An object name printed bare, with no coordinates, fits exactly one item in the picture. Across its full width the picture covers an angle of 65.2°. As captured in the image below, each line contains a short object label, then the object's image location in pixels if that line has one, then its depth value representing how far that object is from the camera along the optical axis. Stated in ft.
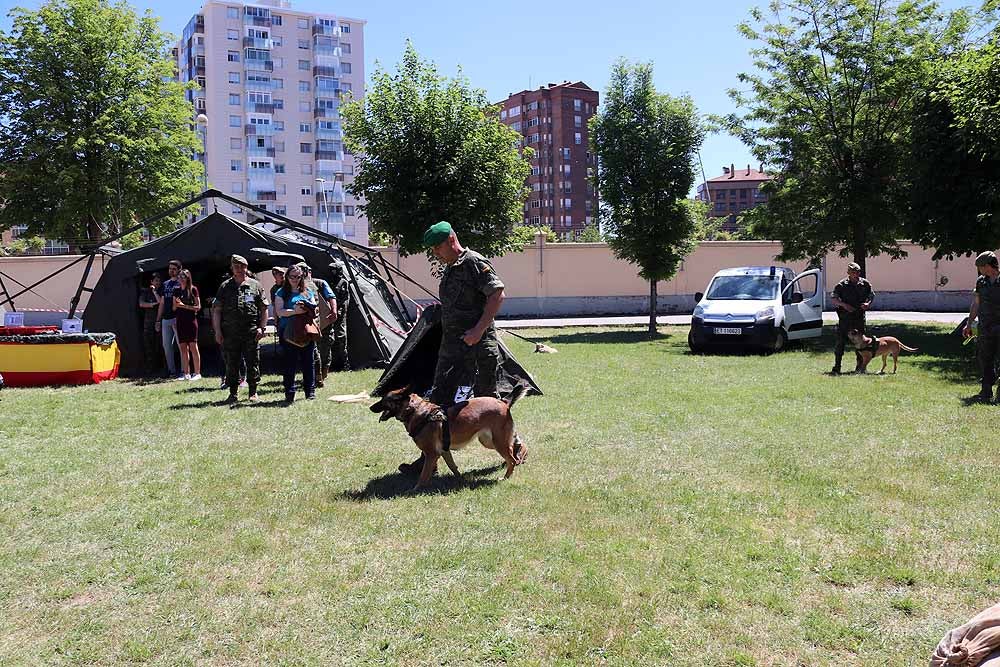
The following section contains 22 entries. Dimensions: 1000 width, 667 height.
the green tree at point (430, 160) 62.39
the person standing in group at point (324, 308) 35.76
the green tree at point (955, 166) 44.24
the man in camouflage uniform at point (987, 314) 28.94
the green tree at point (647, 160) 69.15
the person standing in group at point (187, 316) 38.50
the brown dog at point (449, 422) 17.90
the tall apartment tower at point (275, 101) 261.65
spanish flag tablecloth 38.58
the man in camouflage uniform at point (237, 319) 31.37
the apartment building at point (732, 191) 436.76
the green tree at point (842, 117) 61.52
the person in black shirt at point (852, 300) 37.60
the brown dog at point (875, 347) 38.14
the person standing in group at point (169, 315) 38.83
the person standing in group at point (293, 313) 30.78
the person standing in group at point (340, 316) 41.52
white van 51.49
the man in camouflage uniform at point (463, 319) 18.47
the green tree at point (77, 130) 81.56
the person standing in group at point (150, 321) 41.24
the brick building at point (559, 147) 349.82
